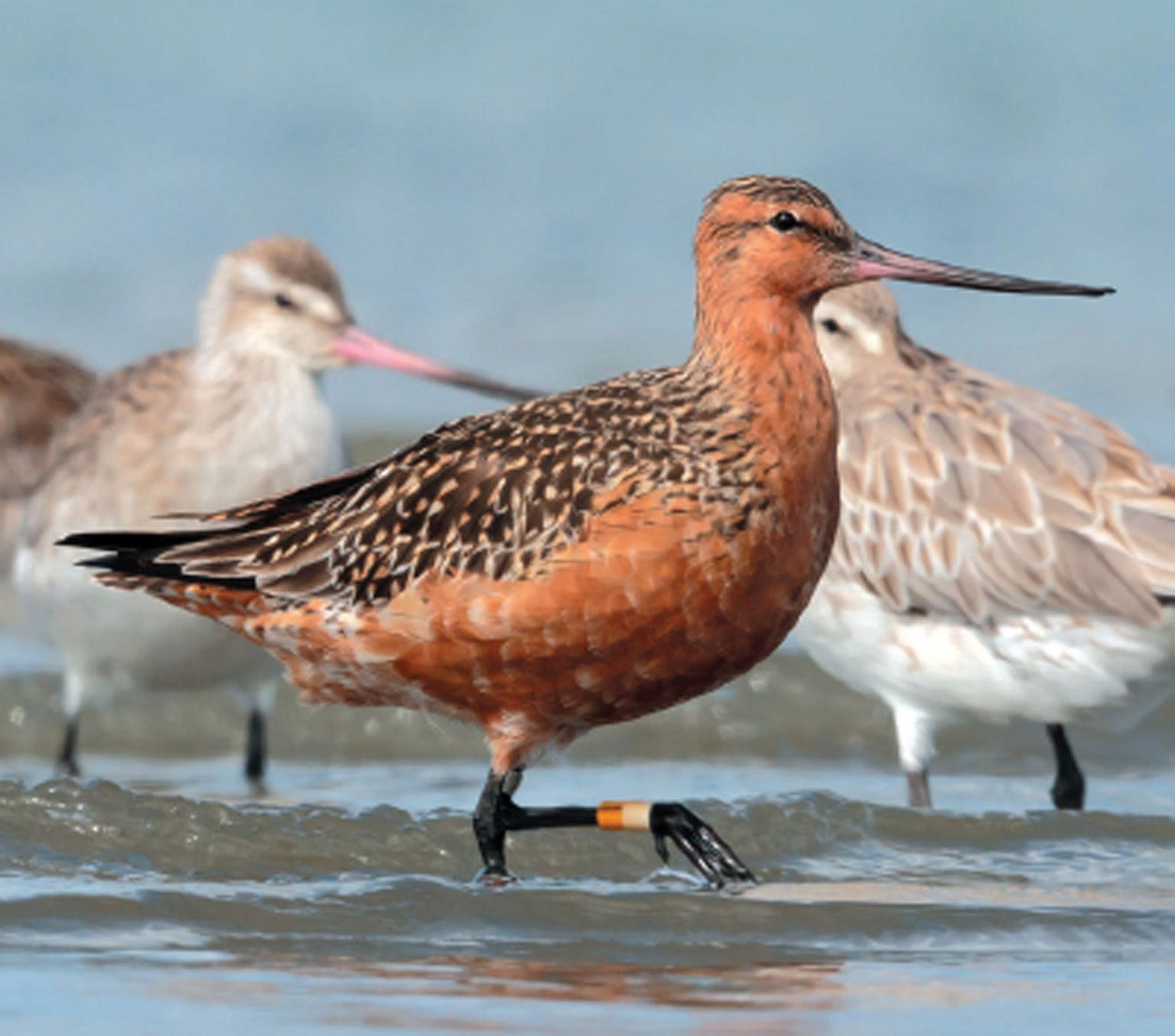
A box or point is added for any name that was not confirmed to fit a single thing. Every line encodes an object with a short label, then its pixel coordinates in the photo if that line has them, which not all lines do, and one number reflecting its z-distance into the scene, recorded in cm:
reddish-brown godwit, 1273
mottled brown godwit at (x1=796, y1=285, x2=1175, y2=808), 1745
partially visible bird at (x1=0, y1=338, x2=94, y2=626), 2327
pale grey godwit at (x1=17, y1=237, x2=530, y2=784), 1972
